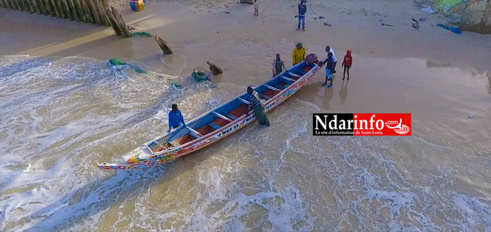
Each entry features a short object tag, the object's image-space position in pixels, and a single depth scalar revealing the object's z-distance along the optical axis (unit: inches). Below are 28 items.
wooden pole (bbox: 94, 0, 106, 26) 684.9
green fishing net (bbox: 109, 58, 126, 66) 548.8
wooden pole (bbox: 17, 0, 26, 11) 792.3
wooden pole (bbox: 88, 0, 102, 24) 690.2
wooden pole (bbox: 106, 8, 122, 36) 637.9
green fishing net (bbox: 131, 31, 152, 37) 658.0
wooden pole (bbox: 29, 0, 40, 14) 771.4
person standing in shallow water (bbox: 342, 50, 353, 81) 454.0
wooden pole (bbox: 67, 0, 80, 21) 719.7
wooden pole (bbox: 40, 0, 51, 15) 753.6
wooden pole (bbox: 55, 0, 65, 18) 737.5
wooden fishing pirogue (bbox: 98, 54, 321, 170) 321.1
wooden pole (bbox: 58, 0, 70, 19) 729.9
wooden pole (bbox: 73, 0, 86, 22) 711.1
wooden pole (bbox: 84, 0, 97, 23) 696.4
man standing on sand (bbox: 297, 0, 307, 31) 616.1
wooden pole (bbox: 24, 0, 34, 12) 783.1
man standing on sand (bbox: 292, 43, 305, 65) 478.9
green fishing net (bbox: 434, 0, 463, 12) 691.4
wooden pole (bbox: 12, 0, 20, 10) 799.7
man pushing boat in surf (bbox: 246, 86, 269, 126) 376.8
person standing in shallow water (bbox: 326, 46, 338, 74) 447.7
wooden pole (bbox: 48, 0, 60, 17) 745.4
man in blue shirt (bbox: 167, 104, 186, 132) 346.5
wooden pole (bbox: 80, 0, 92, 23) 703.7
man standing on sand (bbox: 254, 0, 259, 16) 717.9
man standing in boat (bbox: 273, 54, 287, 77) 457.1
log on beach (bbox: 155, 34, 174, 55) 565.0
